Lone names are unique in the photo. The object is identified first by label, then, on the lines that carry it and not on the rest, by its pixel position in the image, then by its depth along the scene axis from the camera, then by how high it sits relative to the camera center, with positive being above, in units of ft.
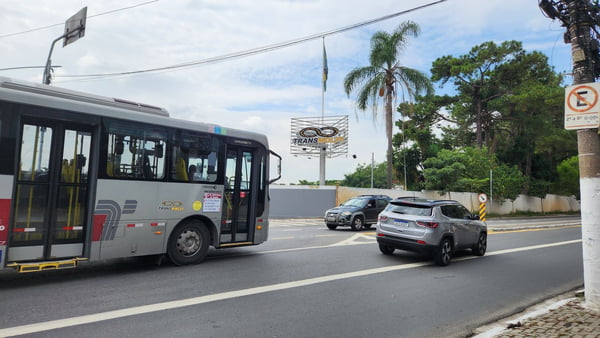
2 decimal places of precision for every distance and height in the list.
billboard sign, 104.47 +16.35
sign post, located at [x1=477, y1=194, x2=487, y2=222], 68.22 -0.47
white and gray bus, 21.06 +0.74
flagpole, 105.29 +9.63
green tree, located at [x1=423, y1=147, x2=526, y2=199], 115.85 +9.08
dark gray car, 59.98 -2.04
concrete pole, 19.27 +0.49
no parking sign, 19.36 +5.03
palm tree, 98.37 +31.36
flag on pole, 113.39 +37.44
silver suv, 32.04 -2.24
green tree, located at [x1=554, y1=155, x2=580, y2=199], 178.70 +11.30
